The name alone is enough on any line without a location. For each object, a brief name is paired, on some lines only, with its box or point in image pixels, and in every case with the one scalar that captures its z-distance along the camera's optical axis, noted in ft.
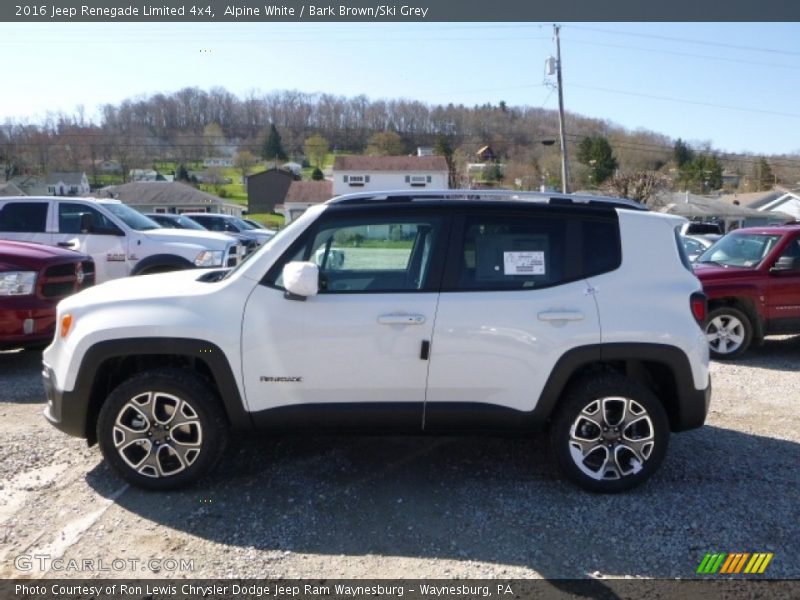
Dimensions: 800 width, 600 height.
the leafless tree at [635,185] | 147.33
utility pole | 90.12
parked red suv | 25.96
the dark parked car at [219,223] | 72.23
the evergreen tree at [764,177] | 259.39
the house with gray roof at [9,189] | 171.23
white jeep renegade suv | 12.62
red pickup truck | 20.72
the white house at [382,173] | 192.85
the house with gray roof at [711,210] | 181.78
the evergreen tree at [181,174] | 224.53
